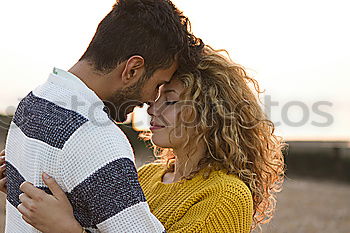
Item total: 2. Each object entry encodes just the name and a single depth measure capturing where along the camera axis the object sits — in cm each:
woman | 251
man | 213
